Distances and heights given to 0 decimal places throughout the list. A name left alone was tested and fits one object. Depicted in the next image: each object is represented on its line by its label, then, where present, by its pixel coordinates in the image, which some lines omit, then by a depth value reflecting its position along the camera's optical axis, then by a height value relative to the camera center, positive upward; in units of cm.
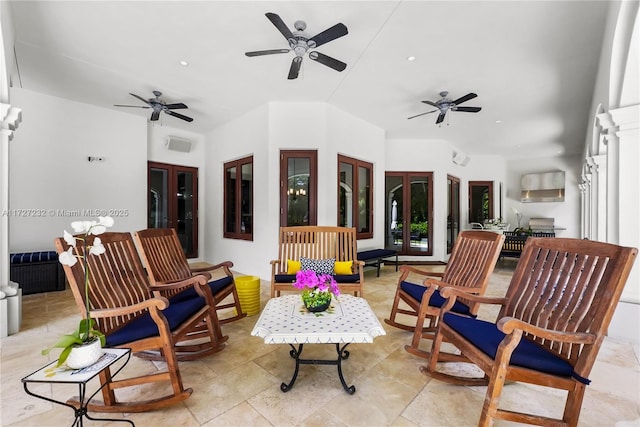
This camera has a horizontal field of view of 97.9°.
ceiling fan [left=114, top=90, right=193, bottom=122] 436 +167
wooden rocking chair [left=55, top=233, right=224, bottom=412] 161 -71
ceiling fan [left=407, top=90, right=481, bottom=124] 425 +167
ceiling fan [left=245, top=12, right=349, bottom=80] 243 +161
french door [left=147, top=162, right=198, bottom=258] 589 +24
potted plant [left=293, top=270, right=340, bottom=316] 196 -57
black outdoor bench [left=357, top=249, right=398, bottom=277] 488 -79
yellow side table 313 -93
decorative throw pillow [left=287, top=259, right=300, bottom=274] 325 -65
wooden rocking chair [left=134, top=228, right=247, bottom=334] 244 -50
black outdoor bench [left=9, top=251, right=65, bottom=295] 379 -85
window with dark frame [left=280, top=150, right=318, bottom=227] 469 +42
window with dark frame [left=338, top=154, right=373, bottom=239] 525 +33
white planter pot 124 -65
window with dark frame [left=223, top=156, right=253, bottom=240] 523 +25
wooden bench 346 -41
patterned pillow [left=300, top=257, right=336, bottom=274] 302 -59
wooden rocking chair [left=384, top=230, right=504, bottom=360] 221 -59
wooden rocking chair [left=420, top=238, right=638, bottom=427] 132 -59
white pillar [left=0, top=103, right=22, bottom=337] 259 +24
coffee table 165 -72
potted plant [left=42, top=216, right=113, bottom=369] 124 -60
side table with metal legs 114 -70
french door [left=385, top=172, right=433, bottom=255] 681 +0
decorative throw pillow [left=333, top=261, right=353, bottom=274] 320 -64
